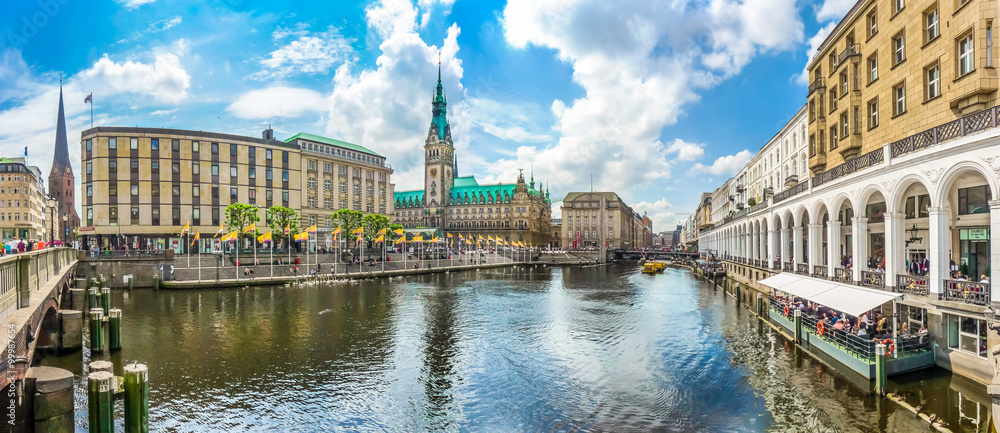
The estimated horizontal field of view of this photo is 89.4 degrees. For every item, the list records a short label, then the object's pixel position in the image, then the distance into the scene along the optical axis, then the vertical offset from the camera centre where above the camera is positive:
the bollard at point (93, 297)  39.58 -5.47
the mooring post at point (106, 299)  41.56 -5.90
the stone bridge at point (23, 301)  14.66 -2.72
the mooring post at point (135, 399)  17.19 -5.85
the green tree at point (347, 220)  97.56 +1.13
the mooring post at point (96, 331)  29.36 -6.00
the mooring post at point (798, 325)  29.80 -6.20
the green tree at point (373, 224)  105.75 +0.33
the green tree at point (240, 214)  81.75 +2.09
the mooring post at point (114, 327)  30.50 -5.97
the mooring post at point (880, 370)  20.31 -6.12
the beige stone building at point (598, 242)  193.12 -7.61
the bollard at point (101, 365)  18.01 -4.89
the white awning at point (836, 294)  23.06 -3.94
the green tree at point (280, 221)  88.88 +1.01
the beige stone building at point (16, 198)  113.25 +7.18
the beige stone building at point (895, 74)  23.83 +8.53
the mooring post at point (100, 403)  16.05 -5.58
